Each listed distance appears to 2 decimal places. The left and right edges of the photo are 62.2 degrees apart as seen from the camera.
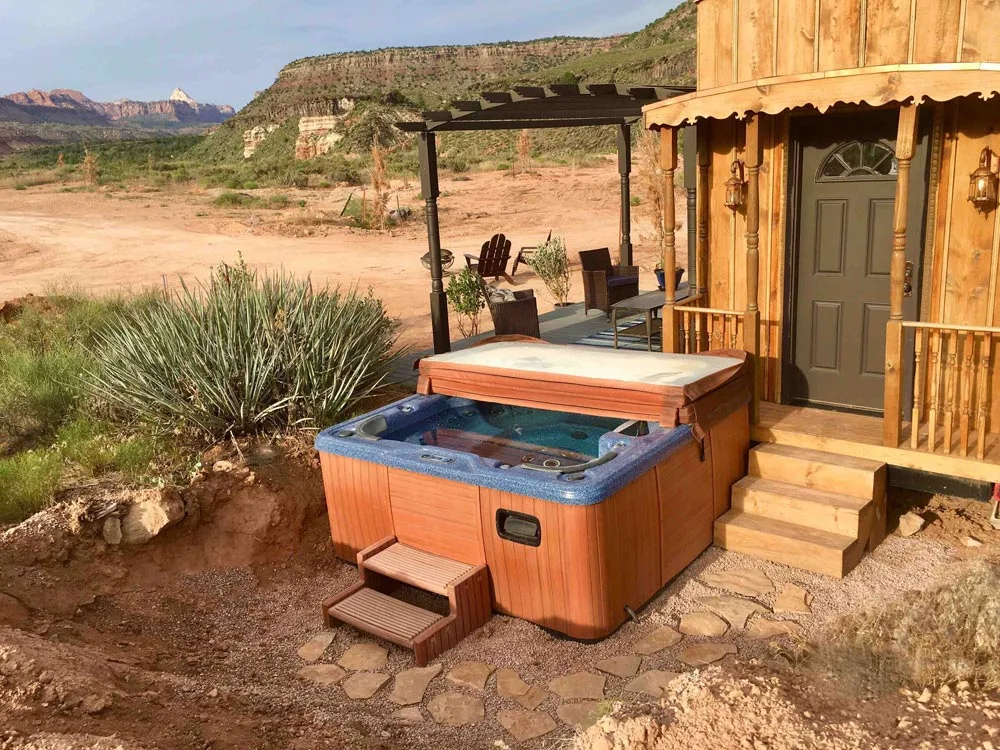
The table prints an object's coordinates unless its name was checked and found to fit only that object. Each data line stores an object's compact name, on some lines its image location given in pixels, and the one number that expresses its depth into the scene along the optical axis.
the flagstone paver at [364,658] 4.21
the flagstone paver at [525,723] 3.56
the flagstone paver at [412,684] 3.89
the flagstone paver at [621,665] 3.96
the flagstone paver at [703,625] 4.25
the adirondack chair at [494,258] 12.98
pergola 6.99
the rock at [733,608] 4.35
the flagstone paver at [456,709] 3.70
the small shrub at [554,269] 12.56
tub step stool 4.23
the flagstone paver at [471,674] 3.97
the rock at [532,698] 3.77
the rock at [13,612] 4.05
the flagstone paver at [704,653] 3.97
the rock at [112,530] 4.94
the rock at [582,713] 3.58
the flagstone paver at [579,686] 3.81
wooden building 4.79
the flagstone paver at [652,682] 3.74
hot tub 4.16
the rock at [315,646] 4.34
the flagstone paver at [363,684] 3.96
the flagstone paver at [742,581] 4.64
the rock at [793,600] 4.41
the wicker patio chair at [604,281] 9.71
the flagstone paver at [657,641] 4.13
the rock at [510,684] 3.87
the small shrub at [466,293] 10.21
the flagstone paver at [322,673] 4.09
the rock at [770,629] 4.18
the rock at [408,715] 3.71
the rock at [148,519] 5.00
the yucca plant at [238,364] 6.05
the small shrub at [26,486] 5.02
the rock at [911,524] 5.21
